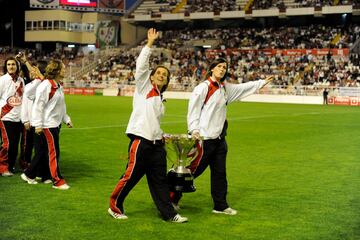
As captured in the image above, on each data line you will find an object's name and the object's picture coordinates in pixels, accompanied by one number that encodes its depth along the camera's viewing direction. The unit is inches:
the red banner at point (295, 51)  2018.3
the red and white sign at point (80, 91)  2134.6
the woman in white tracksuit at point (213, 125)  291.1
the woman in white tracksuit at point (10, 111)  397.4
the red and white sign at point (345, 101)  1603.1
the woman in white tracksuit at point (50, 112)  345.1
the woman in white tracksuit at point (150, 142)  273.0
